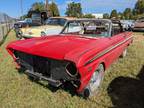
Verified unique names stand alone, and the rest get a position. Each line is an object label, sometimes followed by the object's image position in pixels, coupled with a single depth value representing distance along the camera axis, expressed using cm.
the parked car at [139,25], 975
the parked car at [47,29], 572
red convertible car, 193
